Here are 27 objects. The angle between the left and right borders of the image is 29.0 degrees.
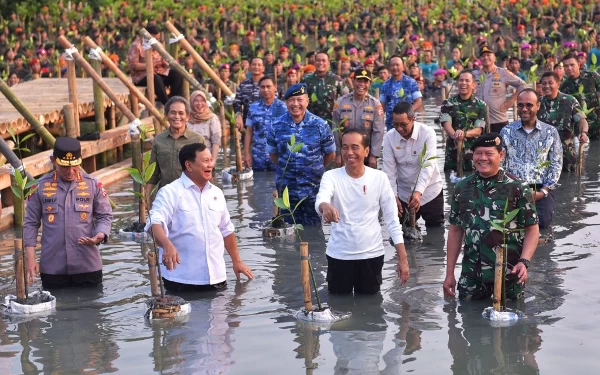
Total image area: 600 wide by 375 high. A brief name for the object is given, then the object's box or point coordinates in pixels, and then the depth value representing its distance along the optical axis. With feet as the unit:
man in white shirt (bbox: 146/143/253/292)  29.91
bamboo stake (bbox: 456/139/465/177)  47.39
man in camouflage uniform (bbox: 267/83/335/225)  39.17
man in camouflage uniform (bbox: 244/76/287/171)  47.57
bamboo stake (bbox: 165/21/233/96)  61.16
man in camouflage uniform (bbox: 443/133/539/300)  28.14
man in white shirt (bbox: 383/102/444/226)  37.24
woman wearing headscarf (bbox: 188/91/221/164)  45.34
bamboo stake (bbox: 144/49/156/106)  57.82
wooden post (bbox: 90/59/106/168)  59.57
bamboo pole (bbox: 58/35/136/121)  52.34
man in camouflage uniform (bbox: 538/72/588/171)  46.68
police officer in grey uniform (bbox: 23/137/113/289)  31.09
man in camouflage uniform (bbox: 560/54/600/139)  56.24
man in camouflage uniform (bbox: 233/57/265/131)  57.26
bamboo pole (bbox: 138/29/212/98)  56.54
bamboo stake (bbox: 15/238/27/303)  28.66
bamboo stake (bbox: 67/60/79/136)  56.29
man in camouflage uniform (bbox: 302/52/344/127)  57.36
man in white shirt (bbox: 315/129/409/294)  29.07
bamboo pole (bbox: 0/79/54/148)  47.88
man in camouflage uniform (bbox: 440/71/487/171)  47.67
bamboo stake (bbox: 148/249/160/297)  28.23
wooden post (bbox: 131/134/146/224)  48.78
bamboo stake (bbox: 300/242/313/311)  27.61
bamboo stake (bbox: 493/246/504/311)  27.04
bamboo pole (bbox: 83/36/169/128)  54.08
